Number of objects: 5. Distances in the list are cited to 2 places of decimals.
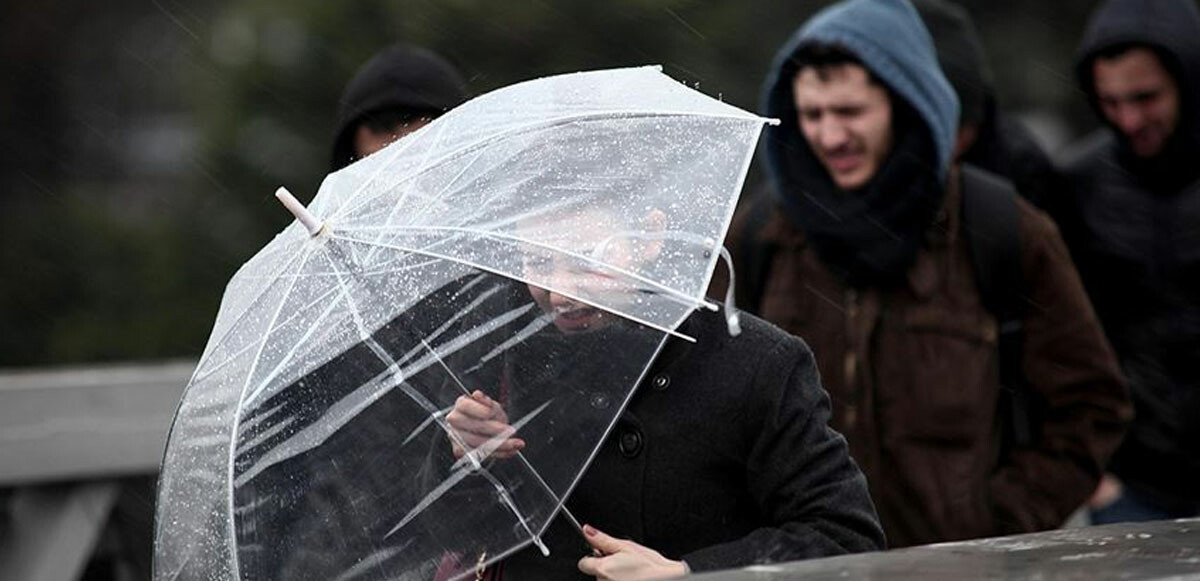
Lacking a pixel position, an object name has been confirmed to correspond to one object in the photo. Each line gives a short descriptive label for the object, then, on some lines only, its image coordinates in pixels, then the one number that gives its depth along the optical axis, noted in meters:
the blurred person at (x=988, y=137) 13.12
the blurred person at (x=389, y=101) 11.27
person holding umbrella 7.01
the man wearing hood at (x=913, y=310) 10.44
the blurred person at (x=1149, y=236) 12.49
